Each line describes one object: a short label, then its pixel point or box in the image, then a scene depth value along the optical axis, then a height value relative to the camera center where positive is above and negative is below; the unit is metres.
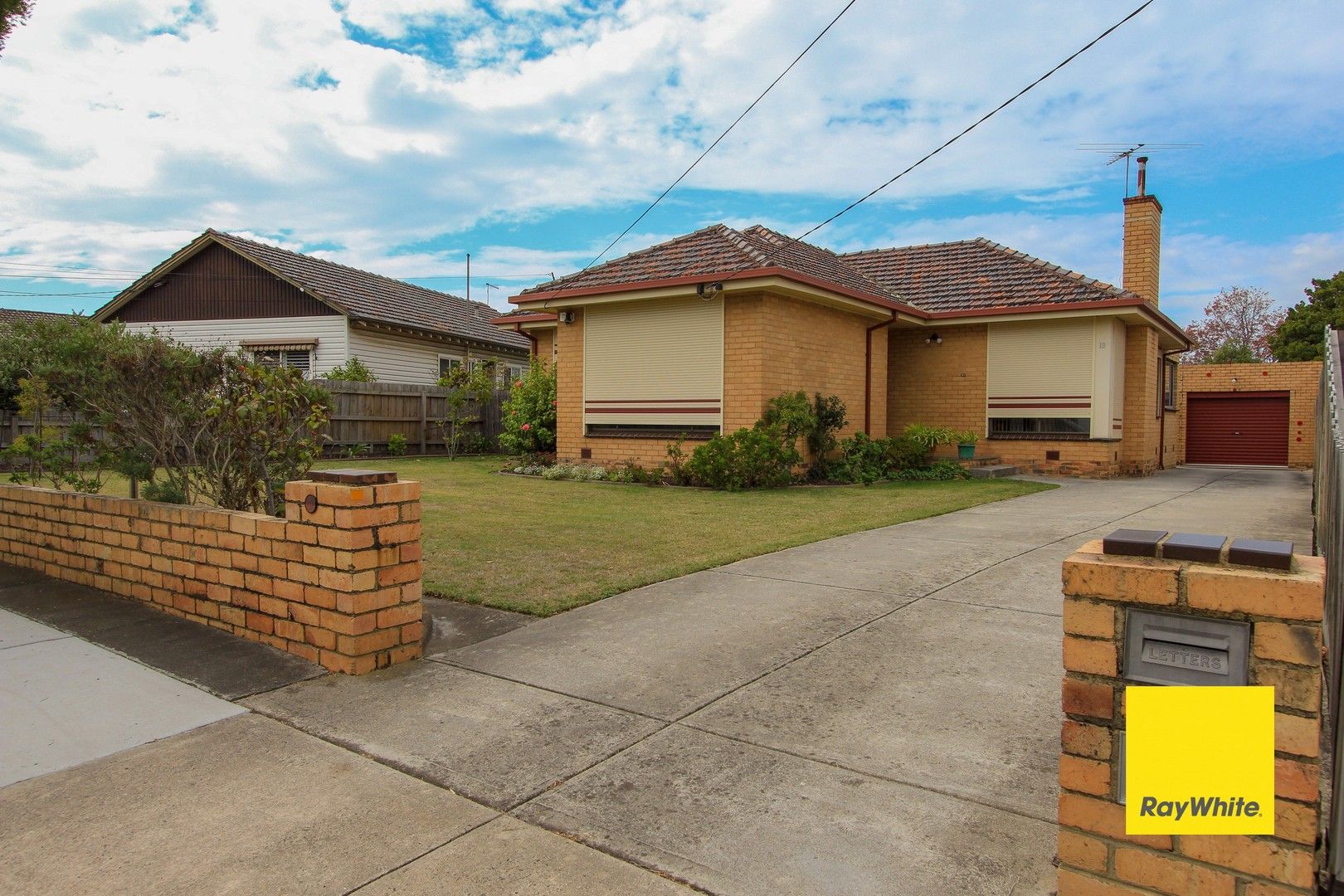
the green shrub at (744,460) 12.60 -0.63
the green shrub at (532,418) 17.23 -0.02
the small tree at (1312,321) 34.94 +4.33
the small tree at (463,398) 21.36 +0.49
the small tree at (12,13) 5.88 +2.88
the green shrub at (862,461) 14.19 -0.74
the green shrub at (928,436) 15.64 -0.29
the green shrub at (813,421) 13.16 -0.03
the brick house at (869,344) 13.68 +1.43
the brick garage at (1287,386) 23.86 +1.07
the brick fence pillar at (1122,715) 1.77 -0.67
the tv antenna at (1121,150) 18.59 +6.07
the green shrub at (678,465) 13.41 -0.77
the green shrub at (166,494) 5.46 -0.52
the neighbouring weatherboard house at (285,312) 23.48 +3.06
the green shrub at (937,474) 14.80 -0.96
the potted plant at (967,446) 16.62 -0.51
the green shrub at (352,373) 22.30 +1.15
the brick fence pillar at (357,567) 4.15 -0.78
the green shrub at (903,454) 14.92 -0.61
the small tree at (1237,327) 47.34 +5.61
